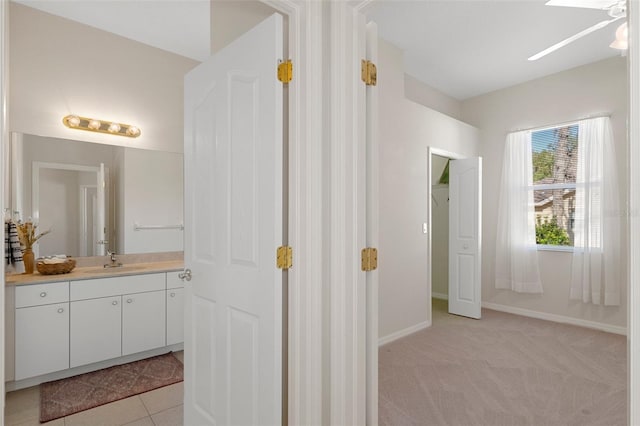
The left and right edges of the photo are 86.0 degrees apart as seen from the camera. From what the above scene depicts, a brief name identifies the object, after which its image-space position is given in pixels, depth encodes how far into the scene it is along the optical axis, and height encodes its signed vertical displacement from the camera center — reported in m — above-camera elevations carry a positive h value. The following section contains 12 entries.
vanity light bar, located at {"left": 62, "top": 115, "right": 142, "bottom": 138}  2.99 +0.80
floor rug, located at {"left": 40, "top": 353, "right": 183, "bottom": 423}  2.28 -1.28
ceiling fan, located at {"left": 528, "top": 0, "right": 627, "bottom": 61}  2.17 +1.32
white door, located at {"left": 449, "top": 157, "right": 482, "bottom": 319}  4.27 -0.30
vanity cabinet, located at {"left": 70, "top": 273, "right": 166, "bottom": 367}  2.66 -0.85
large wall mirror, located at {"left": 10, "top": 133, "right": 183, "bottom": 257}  2.84 +0.17
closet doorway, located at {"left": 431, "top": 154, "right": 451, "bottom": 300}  5.29 -0.27
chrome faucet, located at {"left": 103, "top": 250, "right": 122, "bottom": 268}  3.17 -0.45
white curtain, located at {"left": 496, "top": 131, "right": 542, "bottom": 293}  4.39 -0.14
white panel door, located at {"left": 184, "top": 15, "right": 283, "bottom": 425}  1.41 -0.09
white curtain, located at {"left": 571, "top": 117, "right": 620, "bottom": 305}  3.73 -0.07
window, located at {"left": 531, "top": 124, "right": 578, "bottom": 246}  4.16 +0.38
